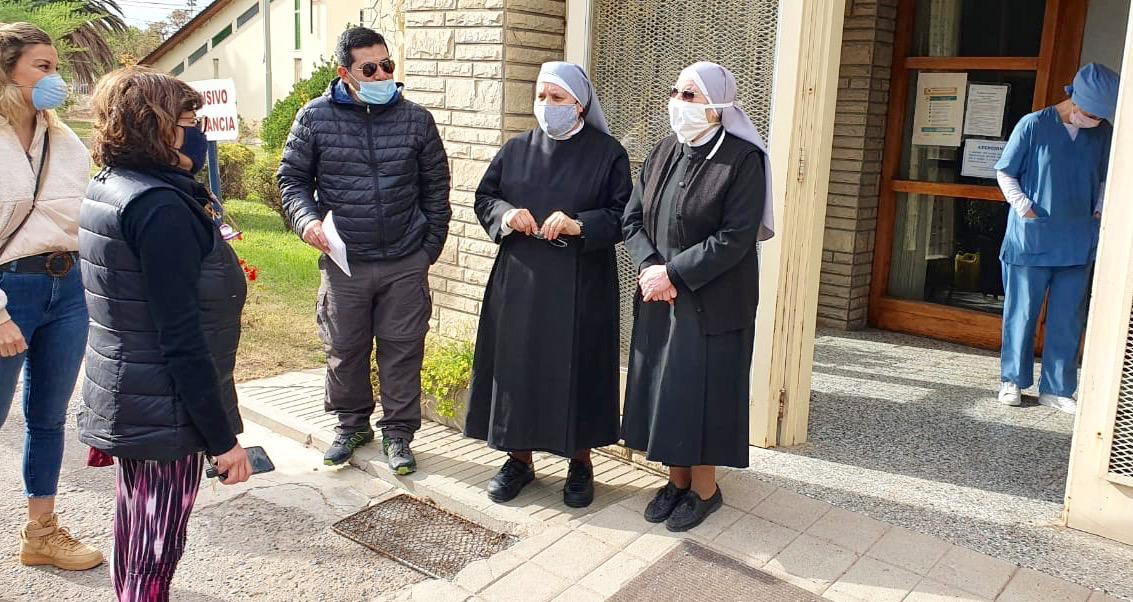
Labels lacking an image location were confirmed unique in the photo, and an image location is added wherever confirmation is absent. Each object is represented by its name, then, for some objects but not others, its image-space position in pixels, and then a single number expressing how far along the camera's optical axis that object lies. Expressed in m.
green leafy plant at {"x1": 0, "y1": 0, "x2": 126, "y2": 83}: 13.33
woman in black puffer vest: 2.41
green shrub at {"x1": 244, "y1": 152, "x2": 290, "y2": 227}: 12.24
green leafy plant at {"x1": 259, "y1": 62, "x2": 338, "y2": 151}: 10.00
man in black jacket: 4.25
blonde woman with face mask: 3.24
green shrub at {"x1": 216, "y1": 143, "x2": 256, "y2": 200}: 14.52
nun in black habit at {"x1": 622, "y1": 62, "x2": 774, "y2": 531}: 3.54
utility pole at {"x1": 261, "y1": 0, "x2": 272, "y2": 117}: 18.60
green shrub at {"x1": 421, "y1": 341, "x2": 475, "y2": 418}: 4.89
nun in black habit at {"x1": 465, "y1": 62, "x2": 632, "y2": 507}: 3.90
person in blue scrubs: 5.34
